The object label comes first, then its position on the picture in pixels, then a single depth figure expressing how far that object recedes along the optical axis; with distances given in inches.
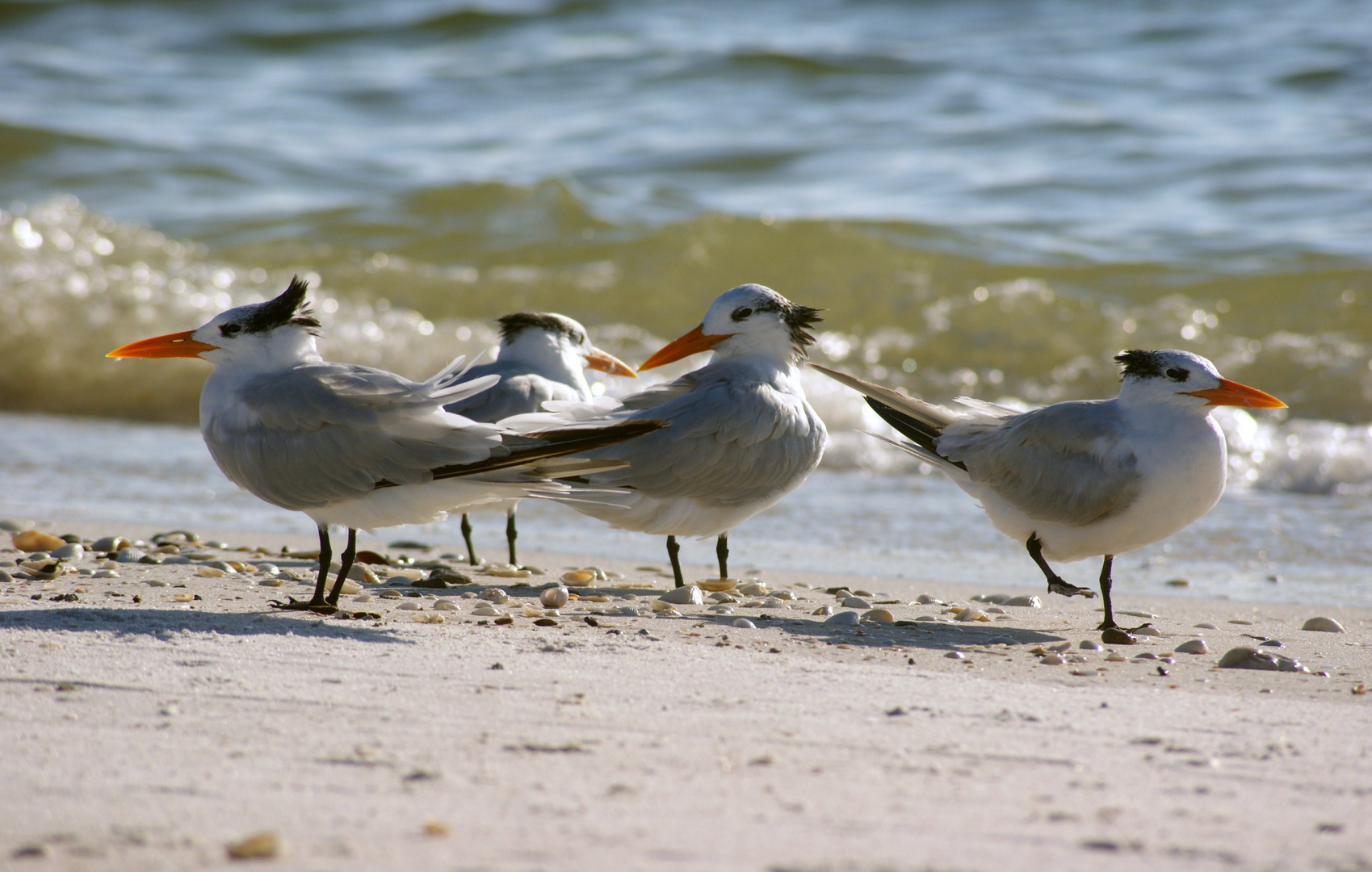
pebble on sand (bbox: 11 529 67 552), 388.4
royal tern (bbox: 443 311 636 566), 405.7
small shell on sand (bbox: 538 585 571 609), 332.8
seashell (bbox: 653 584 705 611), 350.8
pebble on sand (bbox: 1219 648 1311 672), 281.9
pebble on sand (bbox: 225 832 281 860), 158.9
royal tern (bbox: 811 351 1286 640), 328.8
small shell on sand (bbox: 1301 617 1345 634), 335.3
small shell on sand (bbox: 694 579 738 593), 375.6
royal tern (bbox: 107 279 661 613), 293.4
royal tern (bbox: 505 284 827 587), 355.6
